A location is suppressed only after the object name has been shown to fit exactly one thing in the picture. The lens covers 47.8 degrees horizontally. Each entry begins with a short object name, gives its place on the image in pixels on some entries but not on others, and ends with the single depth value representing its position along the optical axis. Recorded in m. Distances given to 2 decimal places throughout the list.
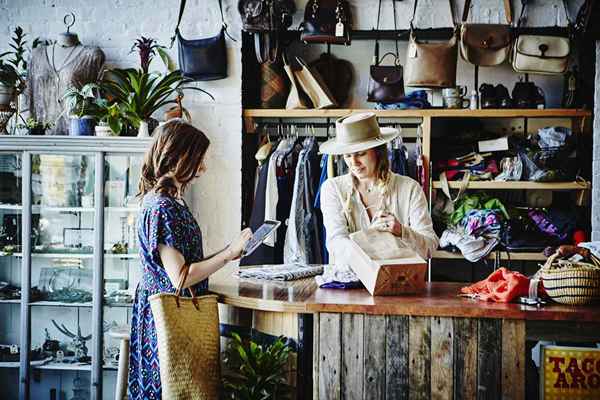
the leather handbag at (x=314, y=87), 5.09
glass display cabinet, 4.60
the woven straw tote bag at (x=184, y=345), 2.54
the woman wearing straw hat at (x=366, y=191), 3.38
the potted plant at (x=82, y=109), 4.67
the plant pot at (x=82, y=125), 4.66
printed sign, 2.56
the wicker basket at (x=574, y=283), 2.58
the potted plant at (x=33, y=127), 4.73
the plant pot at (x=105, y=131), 4.61
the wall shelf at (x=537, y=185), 4.91
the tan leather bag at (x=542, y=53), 4.83
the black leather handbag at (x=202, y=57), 5.01
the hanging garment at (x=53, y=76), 5.14
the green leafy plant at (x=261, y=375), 2.72
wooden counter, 2.52
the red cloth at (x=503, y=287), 2.69
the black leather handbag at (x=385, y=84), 4.98
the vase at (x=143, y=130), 4.64
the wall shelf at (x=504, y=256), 4.91
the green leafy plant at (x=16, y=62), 4.81
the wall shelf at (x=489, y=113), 4.94
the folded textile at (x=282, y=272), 3.35
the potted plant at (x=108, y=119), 4.61
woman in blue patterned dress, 2.63
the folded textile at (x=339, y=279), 3.02
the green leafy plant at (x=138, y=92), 4.73
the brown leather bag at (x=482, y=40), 4.86
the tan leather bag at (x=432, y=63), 4.87
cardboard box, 2.77
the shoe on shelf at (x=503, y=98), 5.04
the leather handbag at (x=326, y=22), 4.93
